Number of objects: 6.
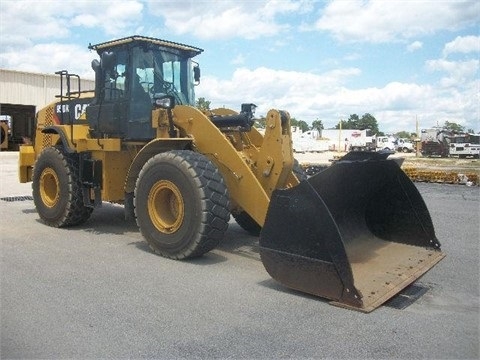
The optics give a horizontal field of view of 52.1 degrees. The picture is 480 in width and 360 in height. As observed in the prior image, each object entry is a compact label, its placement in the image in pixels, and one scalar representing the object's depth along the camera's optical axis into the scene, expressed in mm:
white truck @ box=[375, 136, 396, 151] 52847
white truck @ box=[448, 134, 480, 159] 37156
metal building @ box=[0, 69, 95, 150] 32594
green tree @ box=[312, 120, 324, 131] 107188
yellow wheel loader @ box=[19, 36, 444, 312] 4352
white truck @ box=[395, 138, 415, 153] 52250
